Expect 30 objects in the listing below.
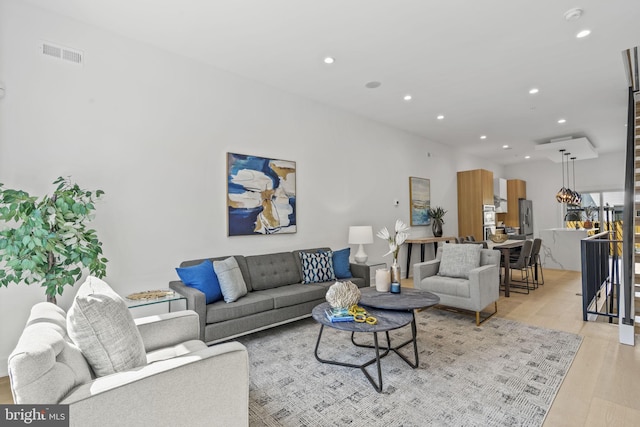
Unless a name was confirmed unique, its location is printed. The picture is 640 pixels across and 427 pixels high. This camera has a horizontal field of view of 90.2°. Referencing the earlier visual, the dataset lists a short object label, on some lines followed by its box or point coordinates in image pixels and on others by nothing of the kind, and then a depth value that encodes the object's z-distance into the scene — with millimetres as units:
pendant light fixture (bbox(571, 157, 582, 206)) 7875
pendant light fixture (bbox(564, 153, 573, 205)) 7695
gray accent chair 3729
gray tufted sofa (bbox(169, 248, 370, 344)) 3043
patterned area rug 2096
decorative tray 2910
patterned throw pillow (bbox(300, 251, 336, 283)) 4211
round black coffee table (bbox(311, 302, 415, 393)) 2375
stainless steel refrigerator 9641
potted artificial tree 2227
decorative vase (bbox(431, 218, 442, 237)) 7164
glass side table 2707
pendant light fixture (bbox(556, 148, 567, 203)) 7738
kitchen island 7223
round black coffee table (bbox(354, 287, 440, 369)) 2740
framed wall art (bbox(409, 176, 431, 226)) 6863
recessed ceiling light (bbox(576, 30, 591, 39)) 3175
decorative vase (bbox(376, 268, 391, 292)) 3227
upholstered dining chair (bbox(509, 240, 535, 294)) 5348
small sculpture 2688
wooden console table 6480
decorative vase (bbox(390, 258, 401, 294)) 3166
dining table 5123
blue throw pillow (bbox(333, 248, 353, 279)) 4426
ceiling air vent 2857
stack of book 2518
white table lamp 5012
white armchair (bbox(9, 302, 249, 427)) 1169
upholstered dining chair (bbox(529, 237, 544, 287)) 5531
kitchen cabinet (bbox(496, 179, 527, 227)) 9648
